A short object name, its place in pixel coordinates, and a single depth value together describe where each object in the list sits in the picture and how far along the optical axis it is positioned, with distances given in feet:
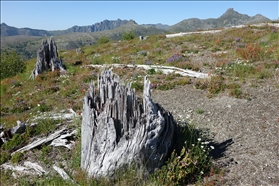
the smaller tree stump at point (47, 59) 68.08
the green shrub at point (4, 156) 26.46
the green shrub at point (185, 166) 18.07
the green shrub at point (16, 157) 25.85
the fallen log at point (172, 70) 46.39
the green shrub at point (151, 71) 52.97
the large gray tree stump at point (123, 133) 17.93
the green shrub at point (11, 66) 87.30
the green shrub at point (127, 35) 142.20
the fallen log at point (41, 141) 27.30
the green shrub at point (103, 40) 151.74
